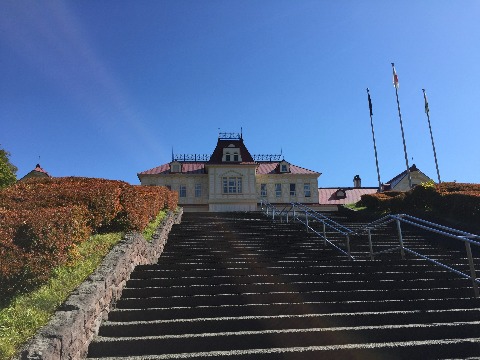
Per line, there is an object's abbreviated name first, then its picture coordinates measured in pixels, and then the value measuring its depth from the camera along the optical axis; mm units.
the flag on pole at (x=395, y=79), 29859
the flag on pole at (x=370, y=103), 34812
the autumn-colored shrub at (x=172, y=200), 16047
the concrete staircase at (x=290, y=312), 4770
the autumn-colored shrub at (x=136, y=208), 9219
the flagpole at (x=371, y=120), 34703
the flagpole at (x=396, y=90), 29919
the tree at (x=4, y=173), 21767
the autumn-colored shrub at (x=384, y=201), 16875
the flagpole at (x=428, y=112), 33675
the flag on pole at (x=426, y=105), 33781
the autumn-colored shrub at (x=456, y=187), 15232
